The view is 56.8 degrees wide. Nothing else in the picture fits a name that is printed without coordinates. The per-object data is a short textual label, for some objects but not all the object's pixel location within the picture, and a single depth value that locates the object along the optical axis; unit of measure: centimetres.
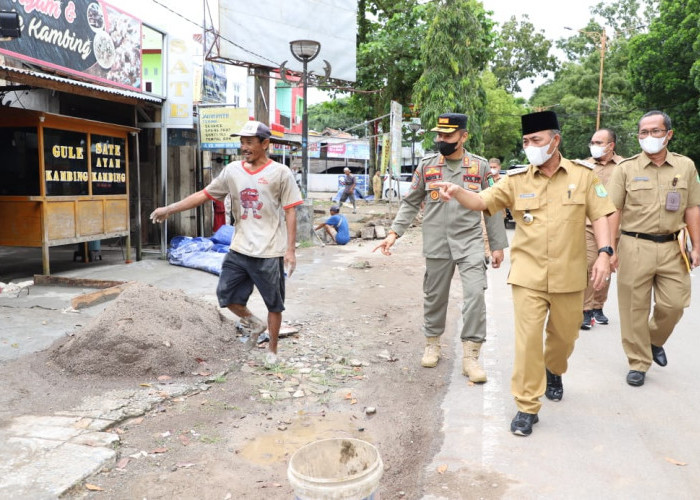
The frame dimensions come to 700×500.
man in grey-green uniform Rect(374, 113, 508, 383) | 511
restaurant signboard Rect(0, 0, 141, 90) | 890
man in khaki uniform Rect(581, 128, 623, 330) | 654
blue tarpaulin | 1048
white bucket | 231
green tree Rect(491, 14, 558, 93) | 5375
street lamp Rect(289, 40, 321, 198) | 1316
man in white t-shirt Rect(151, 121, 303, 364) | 522
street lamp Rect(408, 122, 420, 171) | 2873
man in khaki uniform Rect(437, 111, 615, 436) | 396
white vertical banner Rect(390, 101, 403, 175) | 1715
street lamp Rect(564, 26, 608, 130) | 3762
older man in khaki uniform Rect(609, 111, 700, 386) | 495
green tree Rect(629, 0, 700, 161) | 2666
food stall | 883
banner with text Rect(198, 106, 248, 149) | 1222
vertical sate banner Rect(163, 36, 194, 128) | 1115
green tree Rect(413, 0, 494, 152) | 2356
